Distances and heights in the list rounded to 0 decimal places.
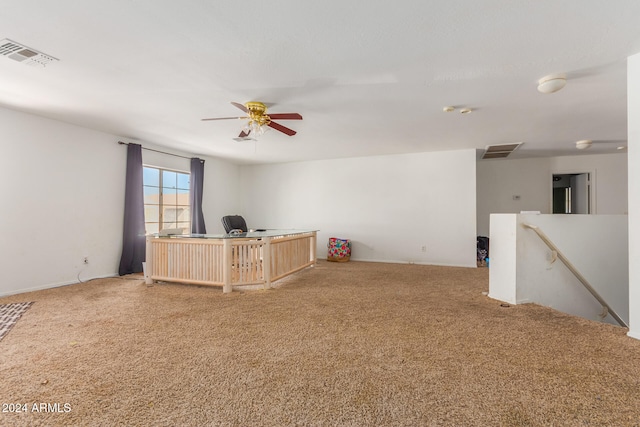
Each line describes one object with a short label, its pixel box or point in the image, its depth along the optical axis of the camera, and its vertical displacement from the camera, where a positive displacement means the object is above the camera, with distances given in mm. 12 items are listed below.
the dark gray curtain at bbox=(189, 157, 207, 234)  5809 +345
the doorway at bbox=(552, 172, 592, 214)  6023 +644
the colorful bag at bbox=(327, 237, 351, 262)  5984 -707
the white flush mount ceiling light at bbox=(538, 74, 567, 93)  2488 +1220
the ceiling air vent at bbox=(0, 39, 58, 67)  2052 +1238
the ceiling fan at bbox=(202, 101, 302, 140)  3006 +1115
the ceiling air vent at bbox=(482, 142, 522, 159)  5039 +1301
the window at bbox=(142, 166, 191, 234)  5109 +312
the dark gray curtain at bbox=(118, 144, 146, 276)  4594 -32
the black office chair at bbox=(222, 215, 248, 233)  4991 -129
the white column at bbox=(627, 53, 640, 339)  2160 +200
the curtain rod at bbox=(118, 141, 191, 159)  4579 +1193
